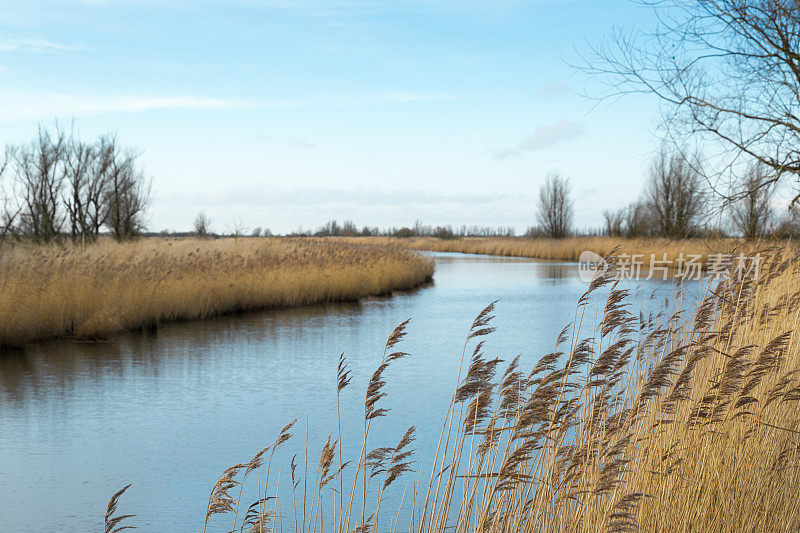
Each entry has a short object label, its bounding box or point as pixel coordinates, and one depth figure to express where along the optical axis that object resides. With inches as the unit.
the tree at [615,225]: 1711.4
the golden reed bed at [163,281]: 398.6
